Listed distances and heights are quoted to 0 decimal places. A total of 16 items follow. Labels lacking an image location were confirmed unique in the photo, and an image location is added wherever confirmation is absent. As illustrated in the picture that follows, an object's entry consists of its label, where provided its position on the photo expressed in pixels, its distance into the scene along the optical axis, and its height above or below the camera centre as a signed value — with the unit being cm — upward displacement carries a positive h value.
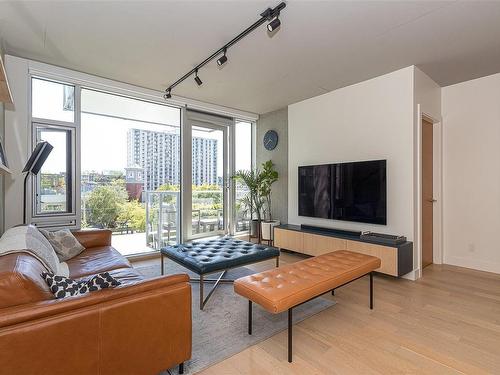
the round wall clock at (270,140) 504 +96
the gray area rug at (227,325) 176 -112
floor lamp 260 +32
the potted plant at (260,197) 481 -17
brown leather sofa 107 -64
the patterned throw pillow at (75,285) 129 -49
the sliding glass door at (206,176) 452 +24
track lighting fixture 210 +147
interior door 354 -9
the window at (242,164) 530 +51
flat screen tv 334 -4
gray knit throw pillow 254 -56
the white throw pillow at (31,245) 156 -36
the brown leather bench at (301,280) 167 -68
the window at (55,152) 318 +48
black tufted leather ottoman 241 -69
